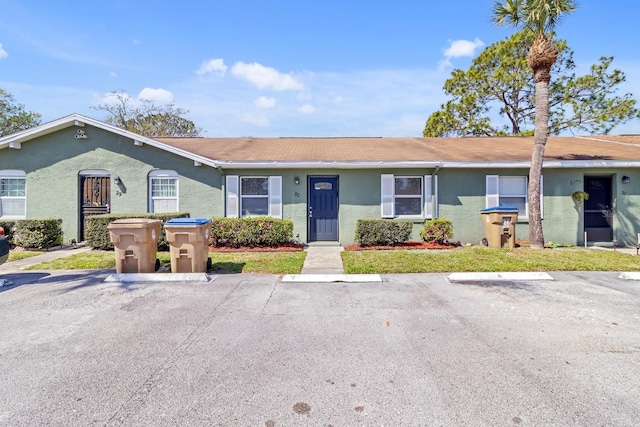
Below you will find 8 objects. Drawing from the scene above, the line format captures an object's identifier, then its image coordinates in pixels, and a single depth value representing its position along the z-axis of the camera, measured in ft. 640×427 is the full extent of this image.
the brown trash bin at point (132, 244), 20.22
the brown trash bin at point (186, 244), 20.29
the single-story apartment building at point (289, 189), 34.45
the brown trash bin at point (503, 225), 30.42
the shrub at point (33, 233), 30.22
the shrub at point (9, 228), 31.14
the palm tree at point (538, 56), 28.81
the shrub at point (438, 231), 31.99
